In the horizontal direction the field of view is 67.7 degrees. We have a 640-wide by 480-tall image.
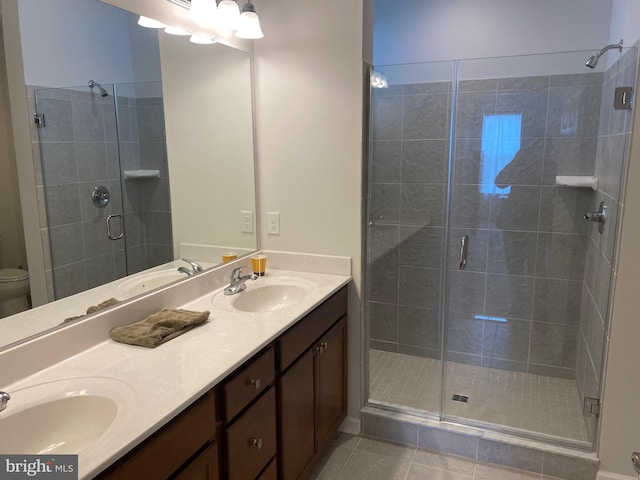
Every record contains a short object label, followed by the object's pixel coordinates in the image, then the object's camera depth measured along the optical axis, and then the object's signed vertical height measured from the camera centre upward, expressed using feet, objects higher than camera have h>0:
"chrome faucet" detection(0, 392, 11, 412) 4.00 -1.94
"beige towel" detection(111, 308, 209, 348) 5.39 -1.90
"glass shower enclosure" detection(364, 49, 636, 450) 8.85 -1.45
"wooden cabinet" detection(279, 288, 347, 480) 6.32 -3.27
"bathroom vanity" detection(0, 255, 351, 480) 3.96 -2.20
